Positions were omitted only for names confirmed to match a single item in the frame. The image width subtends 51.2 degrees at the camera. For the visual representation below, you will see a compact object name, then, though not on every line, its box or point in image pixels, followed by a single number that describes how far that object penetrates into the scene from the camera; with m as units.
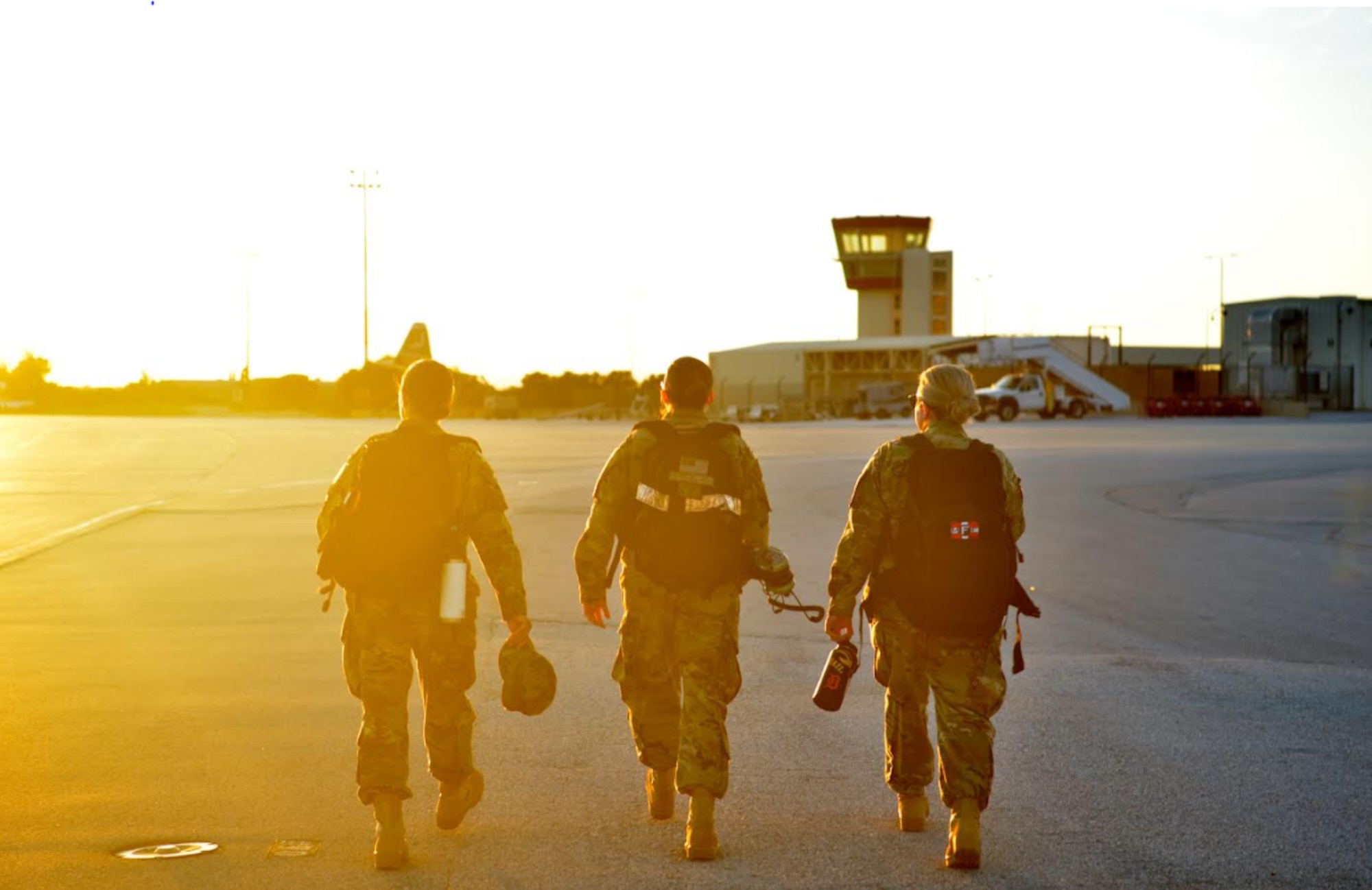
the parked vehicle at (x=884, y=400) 76.44
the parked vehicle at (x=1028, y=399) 63.66
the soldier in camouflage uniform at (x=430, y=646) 5.12
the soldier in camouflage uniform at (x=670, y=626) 5.31
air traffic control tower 115.25
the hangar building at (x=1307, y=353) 90.06
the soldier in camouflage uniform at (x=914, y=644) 5.20
